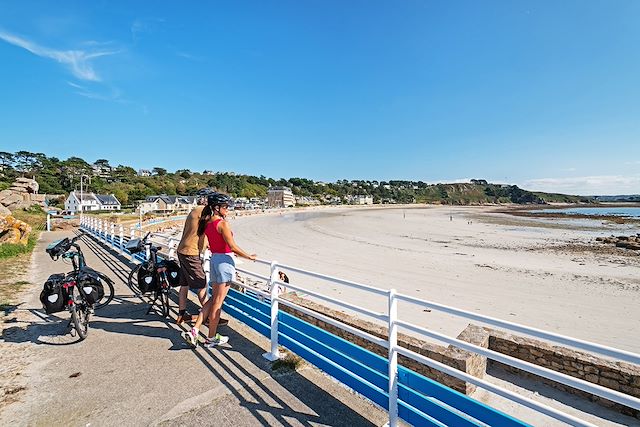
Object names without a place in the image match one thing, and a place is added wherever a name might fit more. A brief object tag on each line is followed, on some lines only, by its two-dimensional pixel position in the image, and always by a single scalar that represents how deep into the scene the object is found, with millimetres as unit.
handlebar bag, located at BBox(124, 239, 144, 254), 6439
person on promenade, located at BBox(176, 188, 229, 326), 4727
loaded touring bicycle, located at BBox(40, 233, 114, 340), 4336
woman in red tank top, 4156
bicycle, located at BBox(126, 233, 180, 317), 5383
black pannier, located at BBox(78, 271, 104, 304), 4629
